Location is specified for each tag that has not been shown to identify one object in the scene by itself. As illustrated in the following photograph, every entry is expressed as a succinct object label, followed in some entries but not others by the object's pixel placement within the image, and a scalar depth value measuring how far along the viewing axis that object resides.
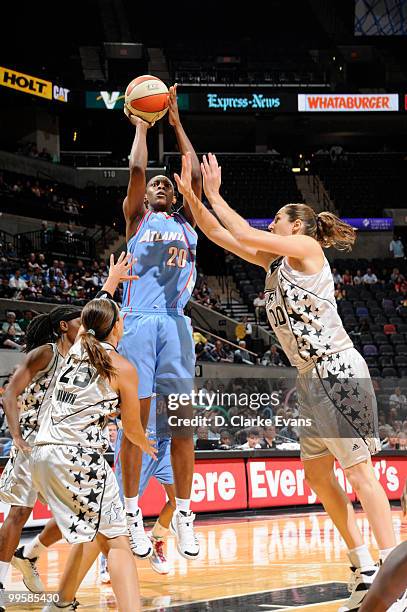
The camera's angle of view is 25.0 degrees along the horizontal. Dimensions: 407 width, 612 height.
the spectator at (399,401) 13.27
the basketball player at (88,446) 4.77
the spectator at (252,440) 12.73
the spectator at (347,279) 26.08
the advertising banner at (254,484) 12.10
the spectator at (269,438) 12.85
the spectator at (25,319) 17.81
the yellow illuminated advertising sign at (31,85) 28.22
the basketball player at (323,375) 5.27
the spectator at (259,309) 23.25
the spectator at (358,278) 26.32
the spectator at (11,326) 17.03
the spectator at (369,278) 26.48
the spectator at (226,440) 12.52
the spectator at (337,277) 25.91
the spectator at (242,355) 19.33
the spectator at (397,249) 29.70
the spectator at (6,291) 19.44
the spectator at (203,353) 18.47
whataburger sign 32.78
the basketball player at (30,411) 5.99
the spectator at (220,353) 19.17
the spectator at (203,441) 12.39
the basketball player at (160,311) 6.66
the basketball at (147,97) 6.57
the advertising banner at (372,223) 30.81
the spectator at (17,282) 19.97
